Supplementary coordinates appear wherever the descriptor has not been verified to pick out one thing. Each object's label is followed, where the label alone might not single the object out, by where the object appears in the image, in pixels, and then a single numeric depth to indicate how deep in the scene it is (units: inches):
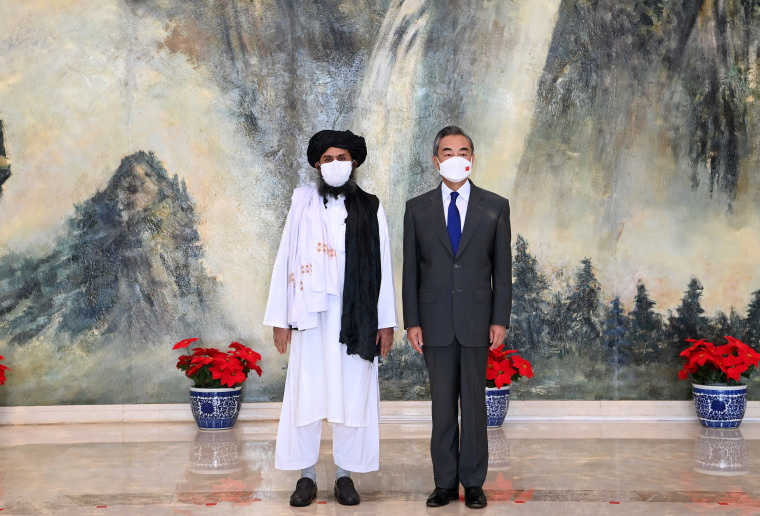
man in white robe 169.3
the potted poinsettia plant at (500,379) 248.2
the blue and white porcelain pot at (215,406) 249.8
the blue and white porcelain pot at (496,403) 249.3
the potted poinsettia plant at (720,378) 251.3
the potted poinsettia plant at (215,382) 249.9
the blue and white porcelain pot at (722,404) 251.1
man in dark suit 164.1
